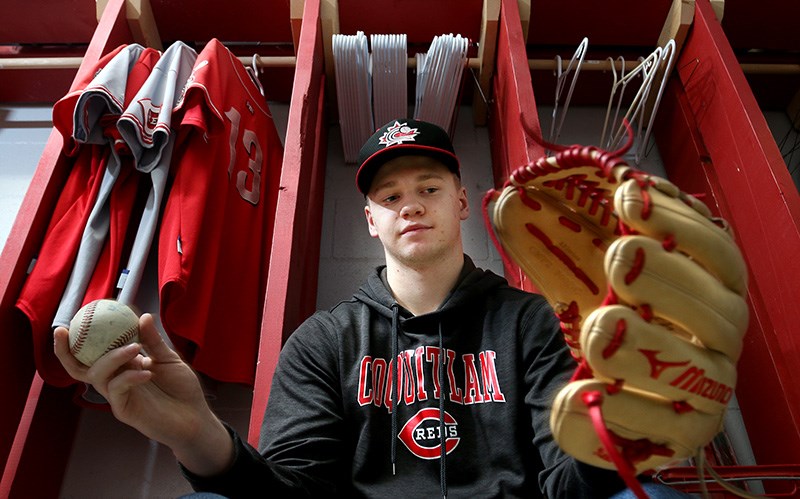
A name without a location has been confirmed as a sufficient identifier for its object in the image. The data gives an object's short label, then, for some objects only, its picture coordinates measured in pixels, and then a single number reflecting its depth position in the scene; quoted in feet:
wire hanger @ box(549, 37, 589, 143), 5.76
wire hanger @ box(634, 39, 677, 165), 5.77
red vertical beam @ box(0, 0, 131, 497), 4.18
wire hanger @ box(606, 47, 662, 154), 5.71
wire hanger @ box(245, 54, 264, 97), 6.00
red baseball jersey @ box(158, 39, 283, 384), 4.23
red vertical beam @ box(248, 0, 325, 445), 3.98
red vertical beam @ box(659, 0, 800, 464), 4.35
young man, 2.74
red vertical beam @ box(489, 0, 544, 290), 4.81
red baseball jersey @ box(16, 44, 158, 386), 4.12
